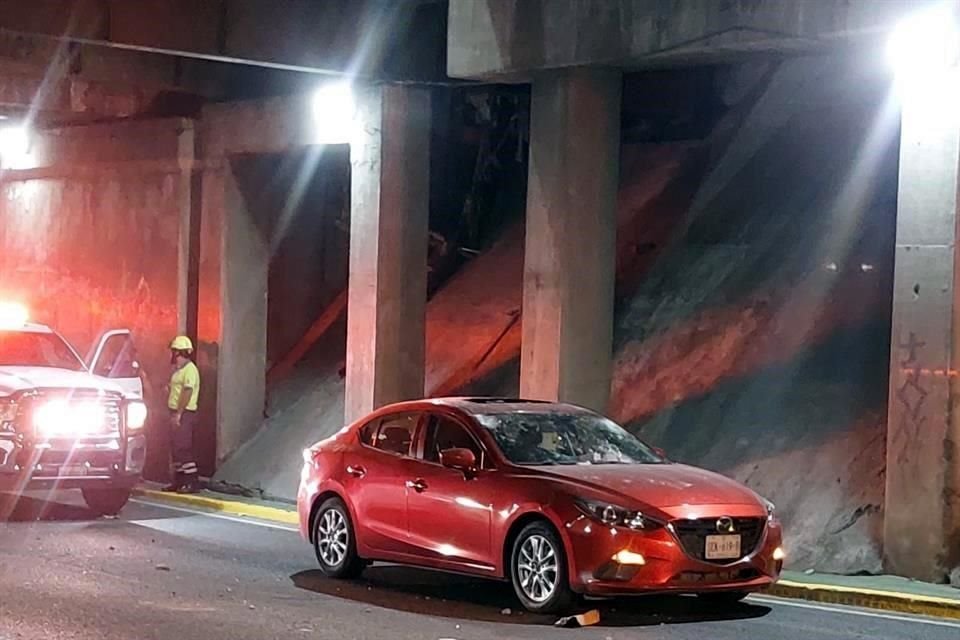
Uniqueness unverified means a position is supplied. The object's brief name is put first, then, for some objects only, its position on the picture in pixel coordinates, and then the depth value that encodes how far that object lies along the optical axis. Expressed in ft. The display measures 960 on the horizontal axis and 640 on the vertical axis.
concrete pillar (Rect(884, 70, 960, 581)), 41.45
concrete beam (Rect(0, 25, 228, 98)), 63.67
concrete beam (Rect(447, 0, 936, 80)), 43.34
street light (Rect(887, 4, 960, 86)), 41.68
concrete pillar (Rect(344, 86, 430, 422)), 59.41
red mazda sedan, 33.53
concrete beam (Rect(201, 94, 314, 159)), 63.77
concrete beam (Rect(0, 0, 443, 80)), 58.39
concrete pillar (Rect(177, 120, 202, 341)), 70.54
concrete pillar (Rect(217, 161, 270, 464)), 68.74
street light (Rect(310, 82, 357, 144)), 61.21
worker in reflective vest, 66.03
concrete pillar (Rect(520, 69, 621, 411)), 51.16
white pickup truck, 51.62
